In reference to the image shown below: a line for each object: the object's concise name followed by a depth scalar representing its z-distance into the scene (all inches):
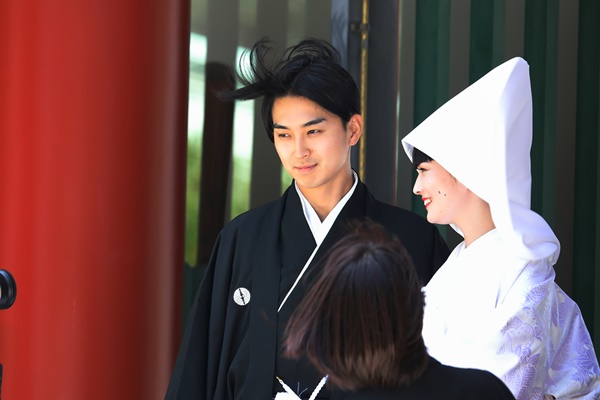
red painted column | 291.0
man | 254.1
